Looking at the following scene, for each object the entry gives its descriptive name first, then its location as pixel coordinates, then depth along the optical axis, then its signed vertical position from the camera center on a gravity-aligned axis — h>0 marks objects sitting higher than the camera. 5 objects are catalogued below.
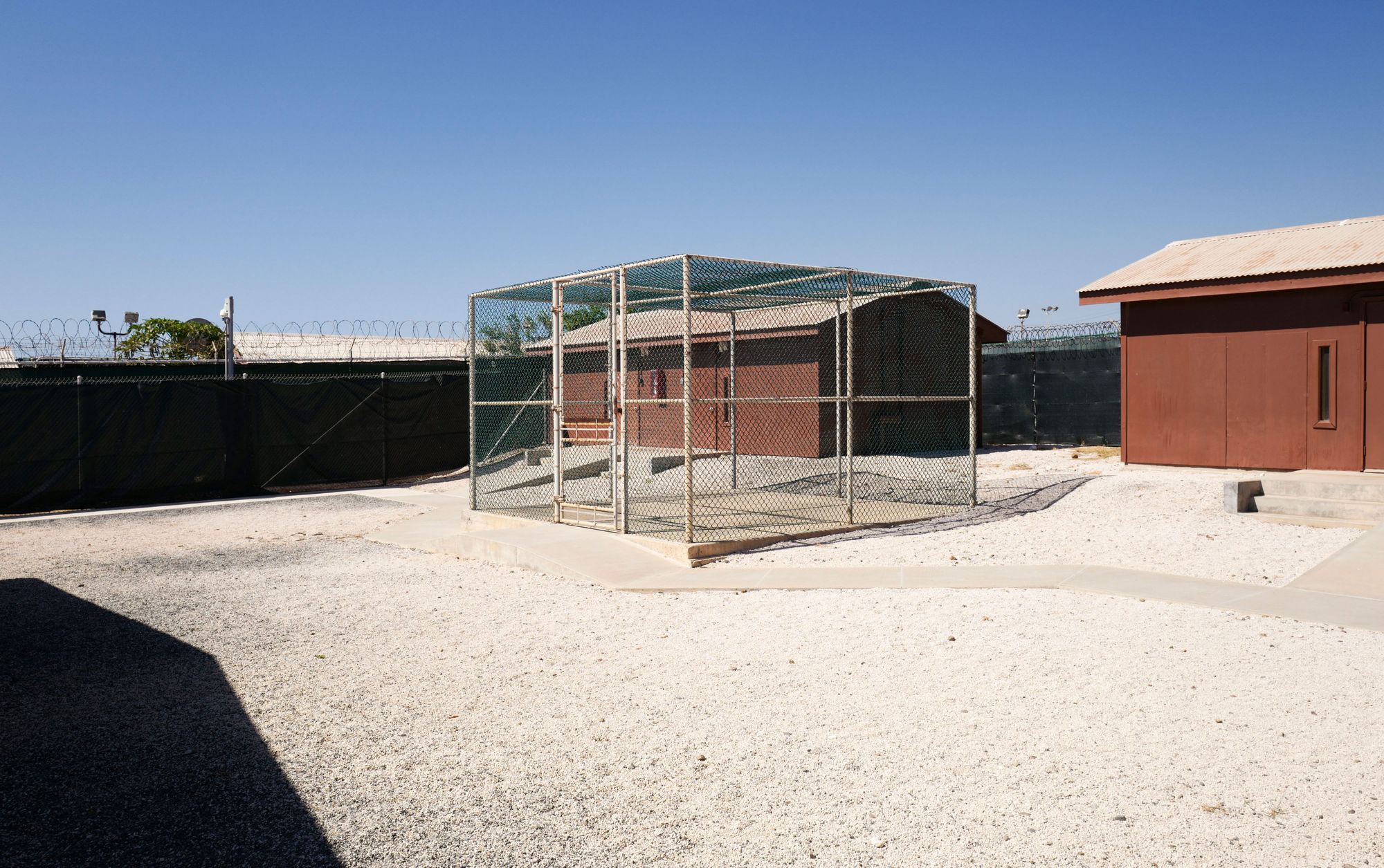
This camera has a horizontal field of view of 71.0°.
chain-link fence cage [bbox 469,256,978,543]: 10.45 +0.03
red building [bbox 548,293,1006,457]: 17.64 +0.70
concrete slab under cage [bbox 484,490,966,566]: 9.23 -1.29
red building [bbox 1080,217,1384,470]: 12.54 +0.71
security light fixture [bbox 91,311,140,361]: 19.11 +1.99
